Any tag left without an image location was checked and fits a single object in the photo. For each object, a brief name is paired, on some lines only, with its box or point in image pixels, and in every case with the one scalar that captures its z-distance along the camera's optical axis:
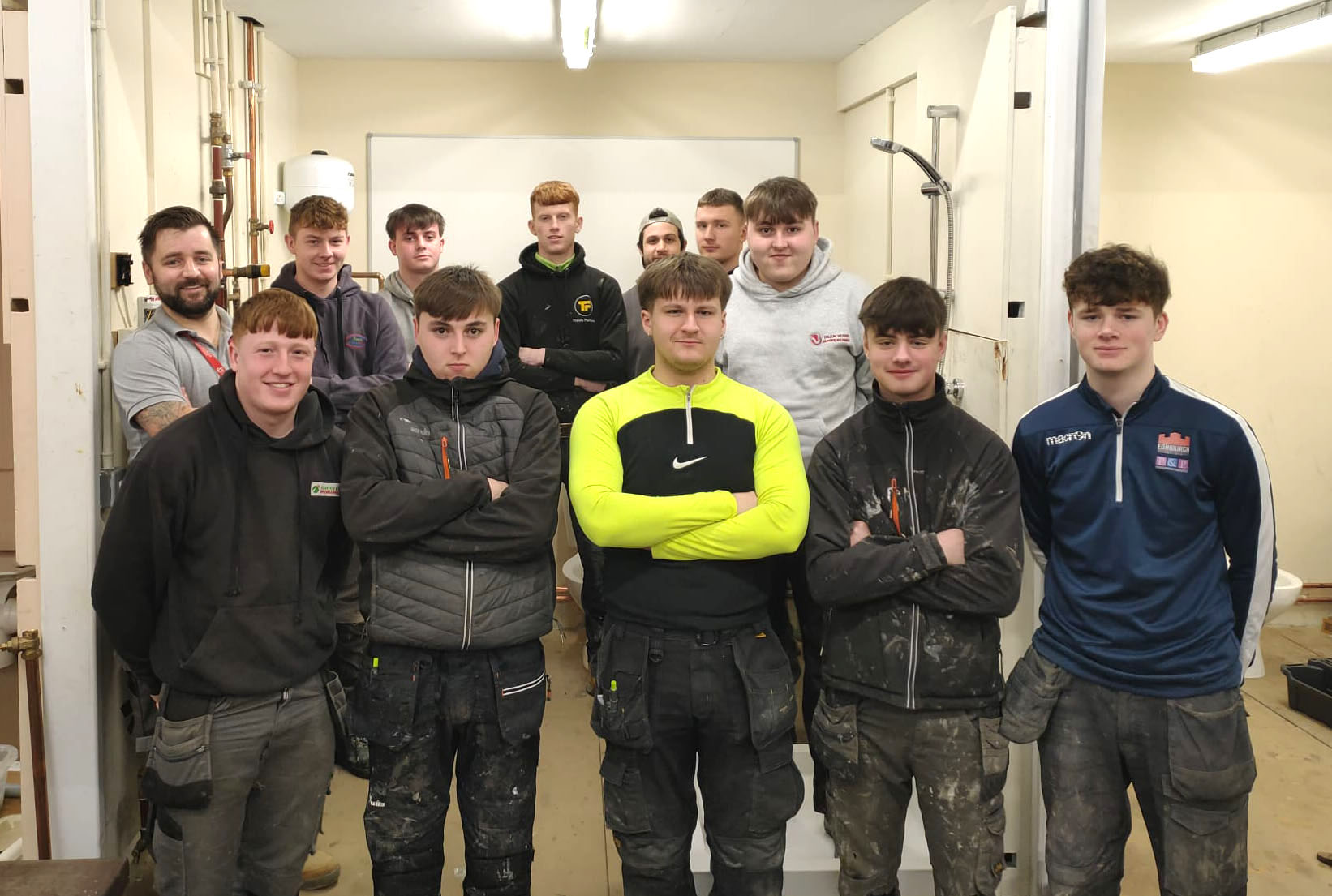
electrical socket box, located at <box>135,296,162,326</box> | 2.52
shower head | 3.32
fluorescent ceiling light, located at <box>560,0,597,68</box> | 3.98
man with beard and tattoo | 2.29
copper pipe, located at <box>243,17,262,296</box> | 4.43
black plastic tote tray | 3.87
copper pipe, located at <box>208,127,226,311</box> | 3.71
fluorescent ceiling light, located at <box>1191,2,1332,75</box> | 3.83
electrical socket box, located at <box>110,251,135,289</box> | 2.40
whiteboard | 5.31
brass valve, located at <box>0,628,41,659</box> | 2.34
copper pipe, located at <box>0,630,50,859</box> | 2.34
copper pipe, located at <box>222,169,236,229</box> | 3.69
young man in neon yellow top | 1.98
